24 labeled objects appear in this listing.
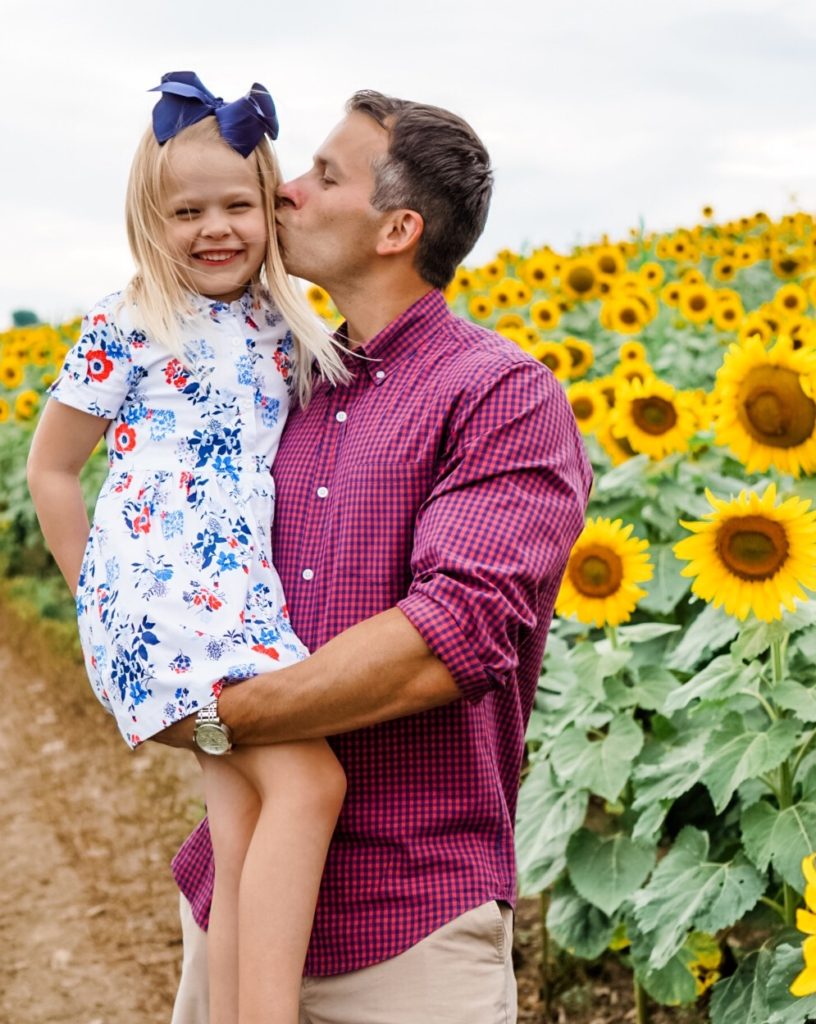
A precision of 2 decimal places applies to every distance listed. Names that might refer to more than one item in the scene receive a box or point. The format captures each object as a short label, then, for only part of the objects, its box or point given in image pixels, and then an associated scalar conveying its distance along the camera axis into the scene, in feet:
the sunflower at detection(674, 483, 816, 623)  9.71
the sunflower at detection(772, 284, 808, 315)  22.84
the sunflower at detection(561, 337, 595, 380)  20.63
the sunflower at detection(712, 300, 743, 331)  22.80
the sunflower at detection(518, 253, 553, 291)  29.22
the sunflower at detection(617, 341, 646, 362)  19.13
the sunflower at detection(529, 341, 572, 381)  20.04
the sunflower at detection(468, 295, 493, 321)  27.68
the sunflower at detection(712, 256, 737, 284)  31.09
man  7.09
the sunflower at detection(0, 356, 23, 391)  34.30
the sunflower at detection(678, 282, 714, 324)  24.98
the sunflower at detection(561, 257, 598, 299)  26.32
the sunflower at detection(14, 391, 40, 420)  31.35
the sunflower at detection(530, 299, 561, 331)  25.31
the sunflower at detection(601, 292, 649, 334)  23.04
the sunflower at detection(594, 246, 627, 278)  27.61
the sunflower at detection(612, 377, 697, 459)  14.08
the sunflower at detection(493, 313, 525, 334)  22.43
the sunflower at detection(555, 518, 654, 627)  11.71
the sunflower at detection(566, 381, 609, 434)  15.61
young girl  7.38
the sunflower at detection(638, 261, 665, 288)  27.73
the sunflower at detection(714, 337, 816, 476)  10.94
